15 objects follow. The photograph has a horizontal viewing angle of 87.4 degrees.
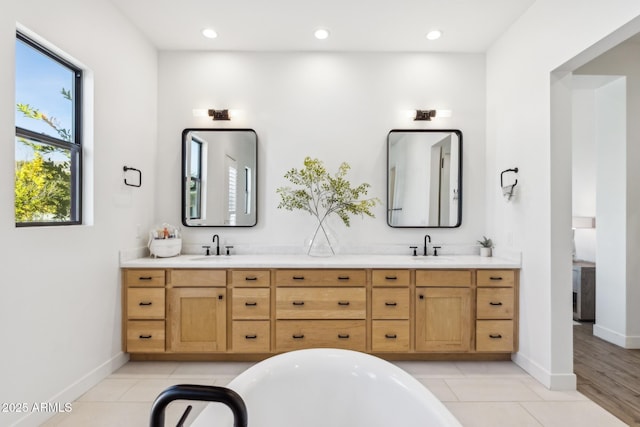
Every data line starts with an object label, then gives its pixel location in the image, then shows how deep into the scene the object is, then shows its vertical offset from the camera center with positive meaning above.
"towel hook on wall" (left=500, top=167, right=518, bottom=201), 2.94 +0.23
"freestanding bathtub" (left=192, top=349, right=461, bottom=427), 1.54 -0.88
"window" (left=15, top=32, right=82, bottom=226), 1.99 +0.48
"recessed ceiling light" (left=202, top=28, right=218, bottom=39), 3.10 +1.68
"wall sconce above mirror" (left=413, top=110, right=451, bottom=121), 3.46 +1.02
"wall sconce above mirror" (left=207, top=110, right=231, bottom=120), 3.41 +1.00
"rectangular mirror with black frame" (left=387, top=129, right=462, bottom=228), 3.46 +0.34
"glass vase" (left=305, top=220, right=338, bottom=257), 3.28 -0.31
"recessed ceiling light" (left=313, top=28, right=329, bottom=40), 3.10 +1.68
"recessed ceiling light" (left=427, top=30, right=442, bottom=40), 3.12 +1.68
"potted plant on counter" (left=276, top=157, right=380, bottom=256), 3.28 +0.14
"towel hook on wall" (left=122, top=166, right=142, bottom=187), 2.89 +0.33
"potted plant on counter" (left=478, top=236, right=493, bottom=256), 3.32 -0.34
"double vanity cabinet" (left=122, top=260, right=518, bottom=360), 2.86 -0.84
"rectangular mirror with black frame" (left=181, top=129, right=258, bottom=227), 3.44 +0.36
